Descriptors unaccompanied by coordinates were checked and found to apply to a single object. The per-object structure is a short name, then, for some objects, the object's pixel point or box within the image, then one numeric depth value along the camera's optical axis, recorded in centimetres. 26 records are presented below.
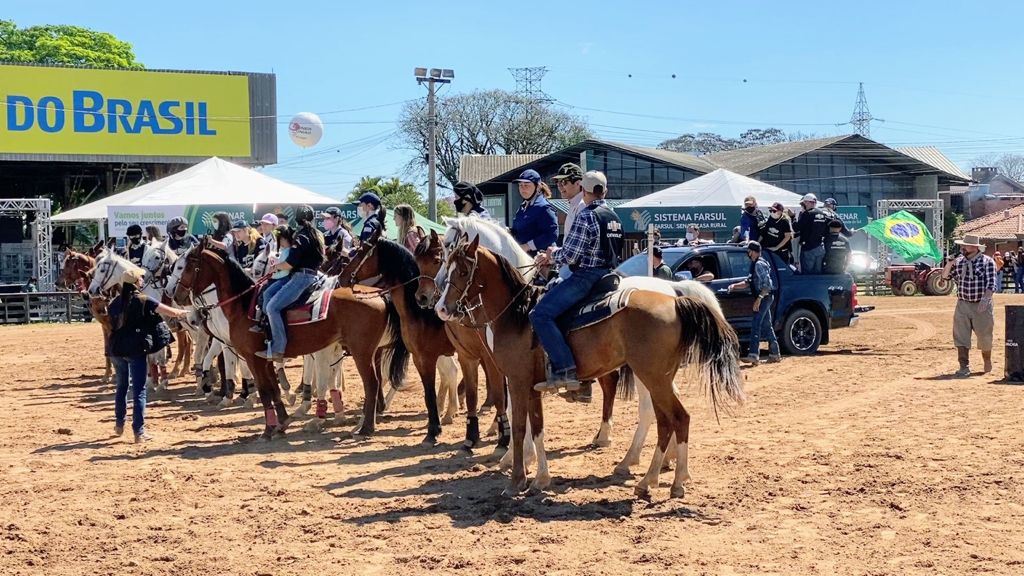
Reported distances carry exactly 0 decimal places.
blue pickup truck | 1666
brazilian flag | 3894
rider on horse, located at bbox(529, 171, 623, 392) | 826
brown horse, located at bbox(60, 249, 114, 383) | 1720
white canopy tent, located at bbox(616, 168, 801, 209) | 2977
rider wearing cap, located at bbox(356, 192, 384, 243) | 1167
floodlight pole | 4306
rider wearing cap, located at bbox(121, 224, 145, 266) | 1537
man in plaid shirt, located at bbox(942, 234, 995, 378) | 1459
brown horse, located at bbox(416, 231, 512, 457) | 990
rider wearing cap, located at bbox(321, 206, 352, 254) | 1338
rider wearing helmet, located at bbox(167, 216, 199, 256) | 1526
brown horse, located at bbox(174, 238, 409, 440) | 1132
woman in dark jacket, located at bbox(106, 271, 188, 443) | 1067
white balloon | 3484
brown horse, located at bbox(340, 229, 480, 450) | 1076
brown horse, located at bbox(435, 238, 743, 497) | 809
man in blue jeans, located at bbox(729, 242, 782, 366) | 1627
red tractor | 3691
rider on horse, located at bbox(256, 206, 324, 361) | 1119
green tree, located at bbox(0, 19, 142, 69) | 5325
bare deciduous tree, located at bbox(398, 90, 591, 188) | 7288
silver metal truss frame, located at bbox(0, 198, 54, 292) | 3216
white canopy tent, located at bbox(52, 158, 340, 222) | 2592
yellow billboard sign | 4041
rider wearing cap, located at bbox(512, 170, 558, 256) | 1005
